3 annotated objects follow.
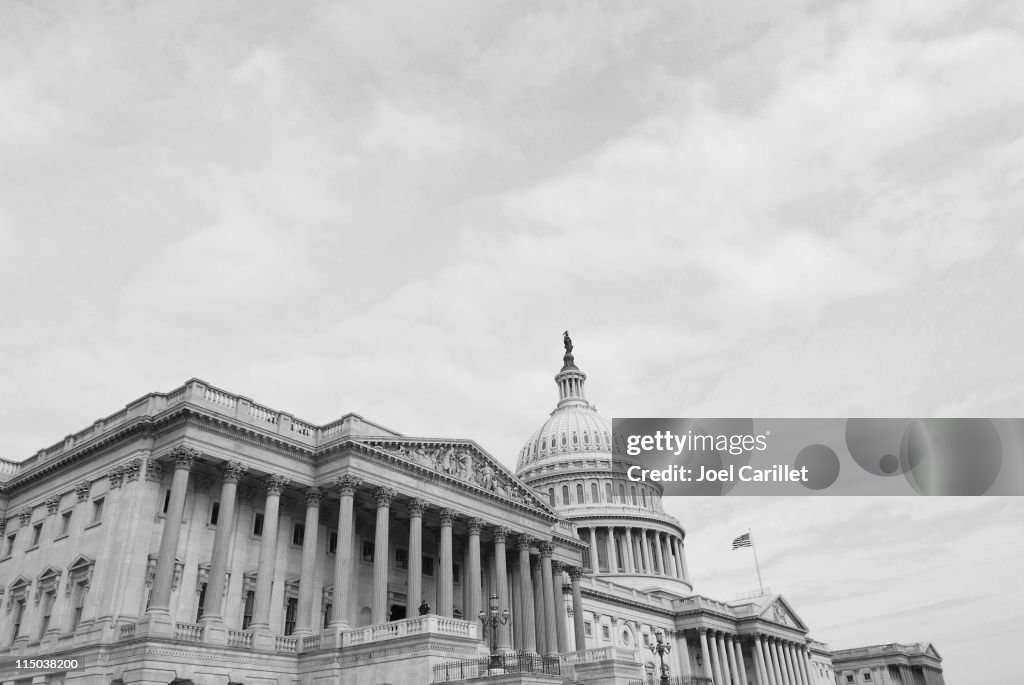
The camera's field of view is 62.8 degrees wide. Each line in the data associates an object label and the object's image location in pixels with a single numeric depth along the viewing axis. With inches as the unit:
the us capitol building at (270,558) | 1504.7
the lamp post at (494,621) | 1363.2
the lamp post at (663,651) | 1538.6
